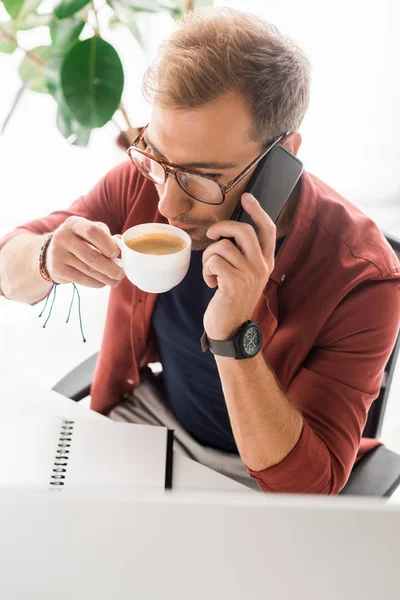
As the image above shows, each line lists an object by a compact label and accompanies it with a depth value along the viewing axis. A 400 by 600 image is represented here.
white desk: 1.00
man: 0.94
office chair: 1.08
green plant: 1.30
